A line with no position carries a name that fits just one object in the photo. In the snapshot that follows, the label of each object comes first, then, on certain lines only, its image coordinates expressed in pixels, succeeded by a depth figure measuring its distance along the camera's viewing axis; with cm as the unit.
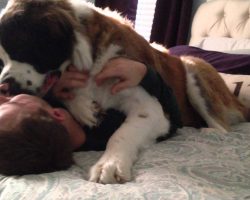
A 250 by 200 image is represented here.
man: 93
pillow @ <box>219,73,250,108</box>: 189
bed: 80
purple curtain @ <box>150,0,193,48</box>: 310
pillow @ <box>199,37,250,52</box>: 241
